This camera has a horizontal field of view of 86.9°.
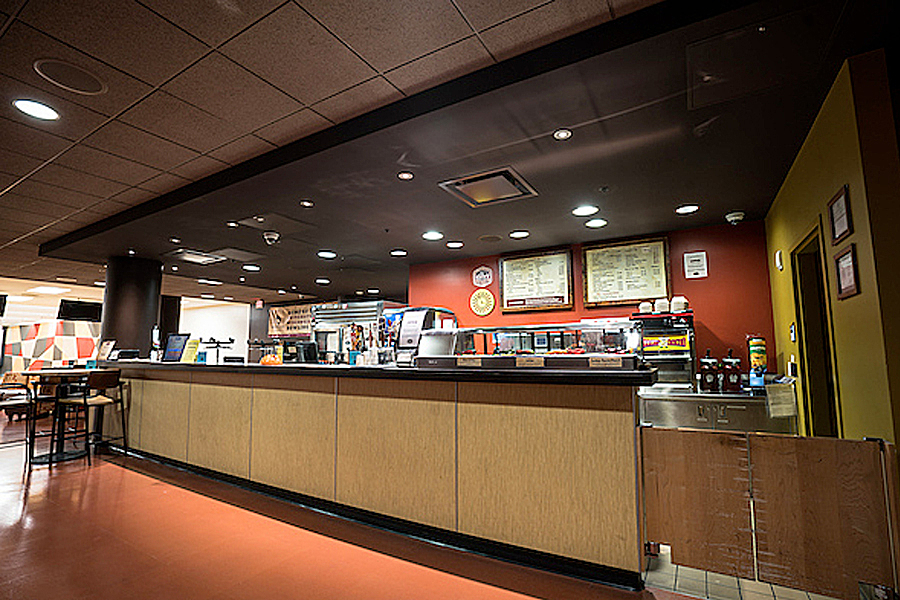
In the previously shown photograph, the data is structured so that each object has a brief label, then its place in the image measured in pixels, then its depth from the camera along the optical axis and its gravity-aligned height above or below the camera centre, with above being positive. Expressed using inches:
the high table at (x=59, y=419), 201.5 -29.2
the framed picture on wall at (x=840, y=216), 104.1 +29.9
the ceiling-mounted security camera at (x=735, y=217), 207.2 +57.1
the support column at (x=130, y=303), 289.1 +29.4
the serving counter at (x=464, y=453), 92.6 -25.2
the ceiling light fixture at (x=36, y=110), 134.6 +69.7
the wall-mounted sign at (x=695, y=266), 230.2 +39.6
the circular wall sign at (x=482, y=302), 291.7 +28.6
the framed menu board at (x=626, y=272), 239.1 +39.0
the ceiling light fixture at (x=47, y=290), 456.5 +60.6
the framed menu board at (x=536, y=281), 264.4 +38.2
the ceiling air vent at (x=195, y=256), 286.9 +59.1
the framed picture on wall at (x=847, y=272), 102.1 +16.5
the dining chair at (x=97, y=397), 202.1 -20.8
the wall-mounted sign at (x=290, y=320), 536.7 +33.9
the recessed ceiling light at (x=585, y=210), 197.2 +58.0
